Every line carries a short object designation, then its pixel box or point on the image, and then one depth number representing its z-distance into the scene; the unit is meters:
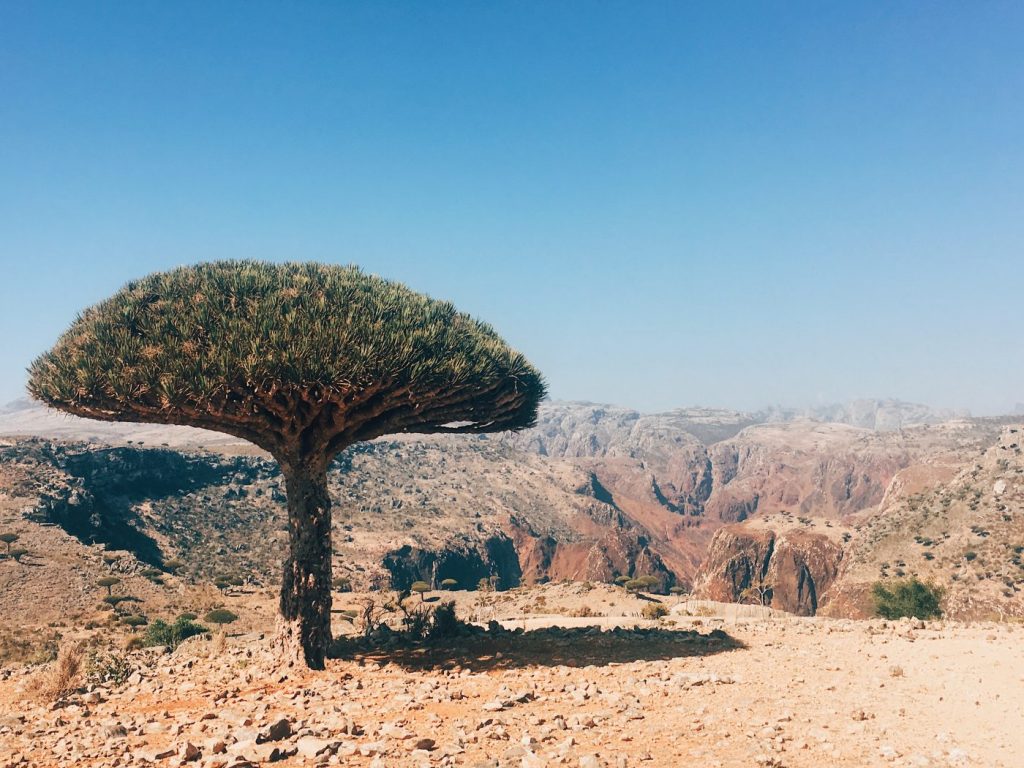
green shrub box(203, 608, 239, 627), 35.44
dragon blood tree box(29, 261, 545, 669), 11.98
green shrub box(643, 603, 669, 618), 27.59
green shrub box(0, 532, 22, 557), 44.62
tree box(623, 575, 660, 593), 59.28
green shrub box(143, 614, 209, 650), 24.90
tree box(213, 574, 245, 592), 46.38
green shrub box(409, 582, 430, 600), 50.85
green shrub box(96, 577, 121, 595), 40.97
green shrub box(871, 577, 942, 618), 37.03
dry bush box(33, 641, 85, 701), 11.55
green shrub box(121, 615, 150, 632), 33.19
